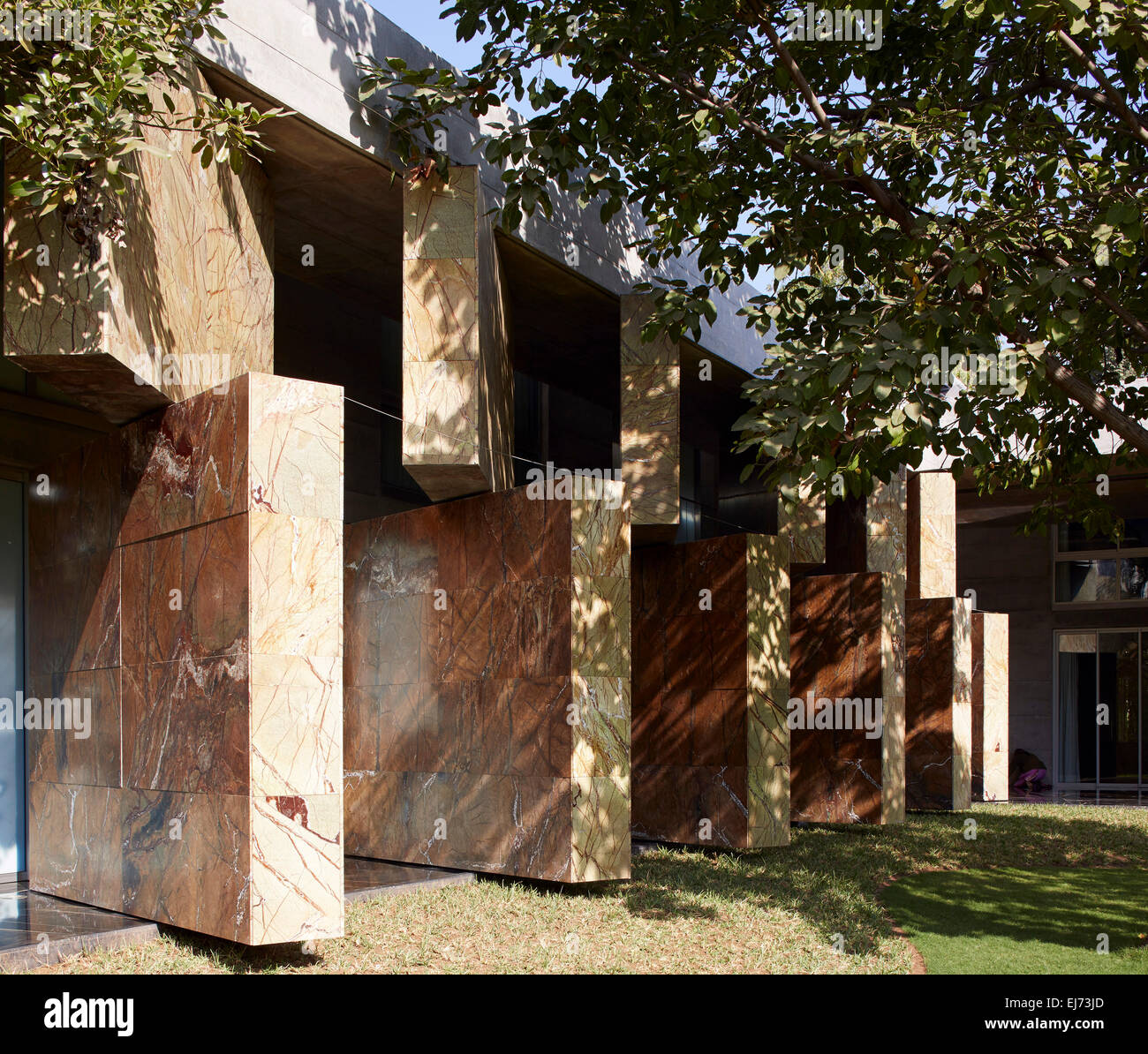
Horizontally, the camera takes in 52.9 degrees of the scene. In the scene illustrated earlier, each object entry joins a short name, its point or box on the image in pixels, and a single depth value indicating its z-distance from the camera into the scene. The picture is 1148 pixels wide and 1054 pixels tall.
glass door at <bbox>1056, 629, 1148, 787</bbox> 26.47
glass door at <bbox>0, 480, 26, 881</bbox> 11.09
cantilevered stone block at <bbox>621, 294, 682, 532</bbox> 13.22
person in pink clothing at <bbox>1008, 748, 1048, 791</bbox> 25.38
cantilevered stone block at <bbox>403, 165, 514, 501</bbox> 10.59
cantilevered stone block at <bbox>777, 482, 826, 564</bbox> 16.41
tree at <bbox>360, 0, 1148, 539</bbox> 7.94
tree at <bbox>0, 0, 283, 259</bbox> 7.05
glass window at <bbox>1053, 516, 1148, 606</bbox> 26.61
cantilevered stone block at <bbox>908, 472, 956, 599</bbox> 20.84
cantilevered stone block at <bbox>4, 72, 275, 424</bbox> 7.93
